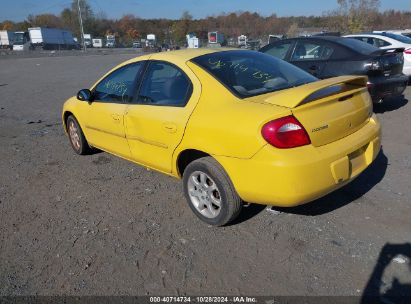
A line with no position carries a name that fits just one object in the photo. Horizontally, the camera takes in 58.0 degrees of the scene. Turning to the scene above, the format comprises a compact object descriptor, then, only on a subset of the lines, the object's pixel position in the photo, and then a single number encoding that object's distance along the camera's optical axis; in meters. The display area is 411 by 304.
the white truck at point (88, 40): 93.84
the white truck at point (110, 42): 88.65
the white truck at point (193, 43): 52.21
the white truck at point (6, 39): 75.44
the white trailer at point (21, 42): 71.06
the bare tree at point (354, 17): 31.34
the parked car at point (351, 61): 6.45
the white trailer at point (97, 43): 91.81
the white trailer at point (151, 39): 90.99
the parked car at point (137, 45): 81.51
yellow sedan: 2.85
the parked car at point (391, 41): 9.68
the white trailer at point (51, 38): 73.25
